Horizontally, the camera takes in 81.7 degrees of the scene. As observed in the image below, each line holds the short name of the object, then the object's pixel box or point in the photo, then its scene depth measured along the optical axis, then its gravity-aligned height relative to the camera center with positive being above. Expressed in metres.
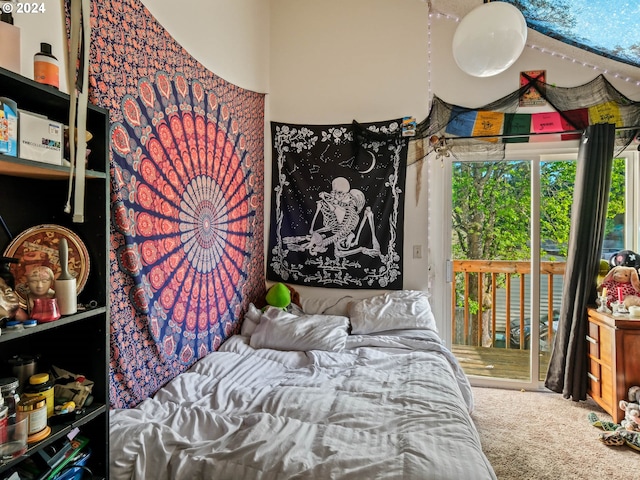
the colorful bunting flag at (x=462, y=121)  2.76 +0.87
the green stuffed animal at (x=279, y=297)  2.77 -0.46
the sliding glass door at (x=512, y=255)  2.88 -0.14
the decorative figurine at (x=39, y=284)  0.96 -0.13
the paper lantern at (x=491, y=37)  1.93 +1.07
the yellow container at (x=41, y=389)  0.96 -0.41
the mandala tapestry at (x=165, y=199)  1.49 +0.19
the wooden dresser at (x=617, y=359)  2.26 -0.75
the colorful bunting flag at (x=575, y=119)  2.60 +0.85
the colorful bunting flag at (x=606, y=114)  2.54 +0.87
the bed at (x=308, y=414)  1.19 -0.72
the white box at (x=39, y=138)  0.89 +0.24
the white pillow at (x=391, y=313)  2.52 -0.53
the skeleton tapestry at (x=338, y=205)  2.88 +0.25
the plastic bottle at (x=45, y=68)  0.98 +0.44
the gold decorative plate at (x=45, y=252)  1.01 -0.05
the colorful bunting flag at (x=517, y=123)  2.70 +0.84
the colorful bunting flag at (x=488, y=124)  2.73 +0.85
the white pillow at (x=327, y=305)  2.85 -0.54
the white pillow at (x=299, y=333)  2.30 -0.62
